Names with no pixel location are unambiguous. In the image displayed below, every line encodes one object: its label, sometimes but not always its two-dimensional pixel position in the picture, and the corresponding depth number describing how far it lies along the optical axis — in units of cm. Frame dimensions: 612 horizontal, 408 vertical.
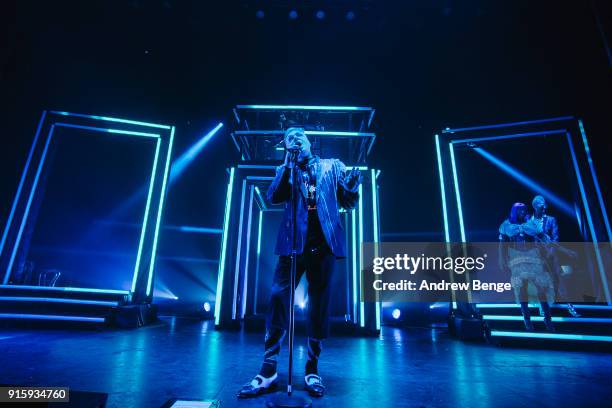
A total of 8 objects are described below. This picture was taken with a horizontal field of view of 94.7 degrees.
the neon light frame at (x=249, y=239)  430
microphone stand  150
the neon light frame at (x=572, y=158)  443
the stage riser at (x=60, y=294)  433
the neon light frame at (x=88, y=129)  459
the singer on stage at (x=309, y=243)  192
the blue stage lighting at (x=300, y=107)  529
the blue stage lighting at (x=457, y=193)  479
